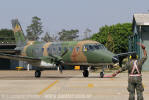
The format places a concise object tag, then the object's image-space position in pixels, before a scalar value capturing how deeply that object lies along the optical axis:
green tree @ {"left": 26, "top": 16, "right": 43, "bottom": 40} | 187.38
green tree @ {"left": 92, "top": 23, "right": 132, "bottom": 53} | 95.75
